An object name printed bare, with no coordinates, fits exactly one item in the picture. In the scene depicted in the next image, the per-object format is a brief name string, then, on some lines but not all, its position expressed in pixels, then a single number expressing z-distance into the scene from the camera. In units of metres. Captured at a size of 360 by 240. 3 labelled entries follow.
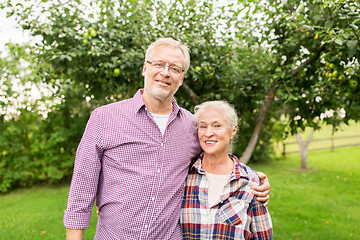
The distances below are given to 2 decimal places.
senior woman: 1.84
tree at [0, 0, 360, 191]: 3.10
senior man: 1.77
